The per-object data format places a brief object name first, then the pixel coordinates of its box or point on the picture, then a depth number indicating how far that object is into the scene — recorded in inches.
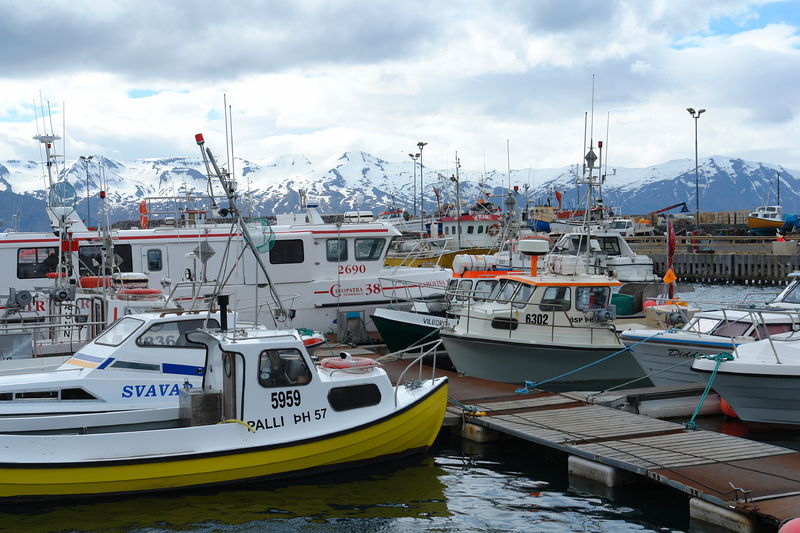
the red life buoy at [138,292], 636.1
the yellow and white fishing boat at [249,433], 417.1
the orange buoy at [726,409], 573.0
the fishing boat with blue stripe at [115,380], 446.3
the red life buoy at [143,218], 938.8
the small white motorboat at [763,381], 529.7
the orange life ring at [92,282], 748.6
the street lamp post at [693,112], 2632.9
